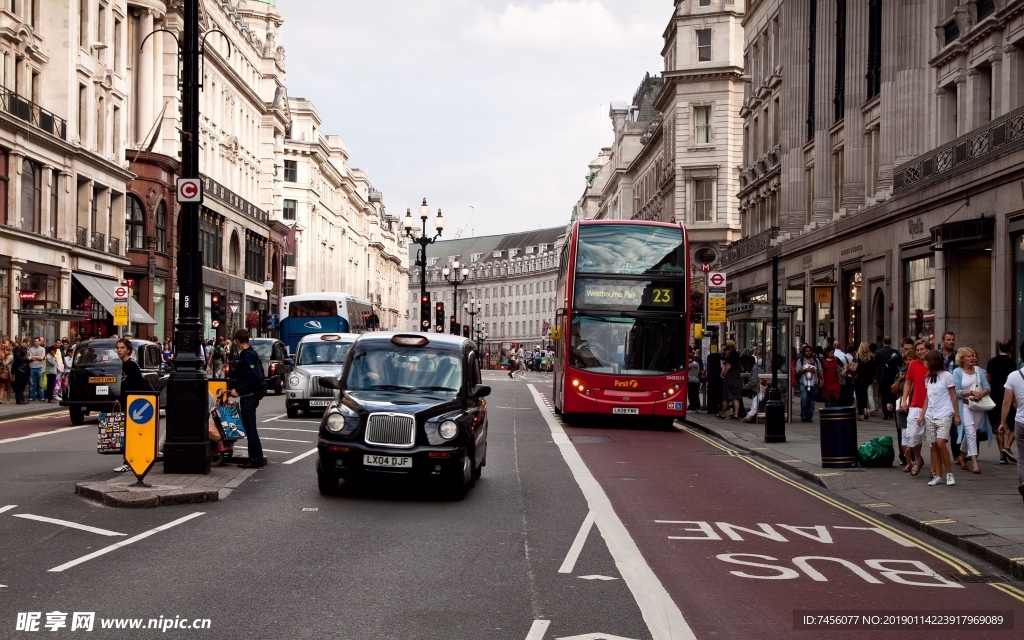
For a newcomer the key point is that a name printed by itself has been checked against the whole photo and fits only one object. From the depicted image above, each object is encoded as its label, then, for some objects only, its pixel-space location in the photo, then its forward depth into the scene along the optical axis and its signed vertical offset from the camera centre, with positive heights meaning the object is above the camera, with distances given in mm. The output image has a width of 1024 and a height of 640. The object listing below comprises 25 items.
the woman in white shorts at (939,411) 15227 -955
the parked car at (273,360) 37844 -877
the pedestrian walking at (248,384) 15328 -662
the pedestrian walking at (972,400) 17000 -894
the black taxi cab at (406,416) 12914 -914
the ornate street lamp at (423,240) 40812 +3361
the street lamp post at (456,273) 64344 +3456
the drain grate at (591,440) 22494 -2031
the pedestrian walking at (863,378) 28344 -995
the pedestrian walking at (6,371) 31625 -1070
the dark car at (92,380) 24578 -1008
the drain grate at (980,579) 9508 -1948
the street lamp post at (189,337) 14156 -59
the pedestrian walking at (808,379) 28000 -1008
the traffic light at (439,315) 52594 +839
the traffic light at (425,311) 43469 +852
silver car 26953 -833
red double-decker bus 25656 +370
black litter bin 17453 -1511
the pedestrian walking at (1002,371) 18703 -545
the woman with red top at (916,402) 16281 -898
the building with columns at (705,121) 69000 +12814
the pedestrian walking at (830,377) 26906 -917
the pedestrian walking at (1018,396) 13055 -663
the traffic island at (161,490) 12156 -1708
